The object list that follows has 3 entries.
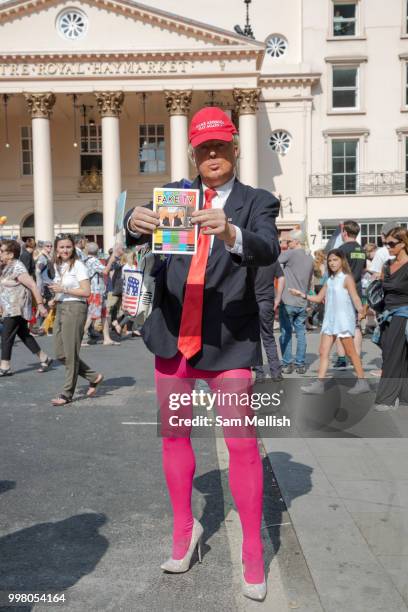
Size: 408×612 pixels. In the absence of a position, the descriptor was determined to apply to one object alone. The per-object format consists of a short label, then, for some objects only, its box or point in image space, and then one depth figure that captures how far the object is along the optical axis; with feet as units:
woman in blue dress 26.94
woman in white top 25.31
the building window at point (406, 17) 126.93
